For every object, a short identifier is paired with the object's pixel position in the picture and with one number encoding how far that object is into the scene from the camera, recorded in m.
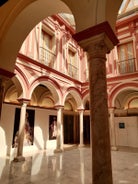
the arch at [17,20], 3.50
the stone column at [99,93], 1.93
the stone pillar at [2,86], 3.98
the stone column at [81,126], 11.09
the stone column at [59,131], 9.07
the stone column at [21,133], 6.79
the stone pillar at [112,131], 9.60
